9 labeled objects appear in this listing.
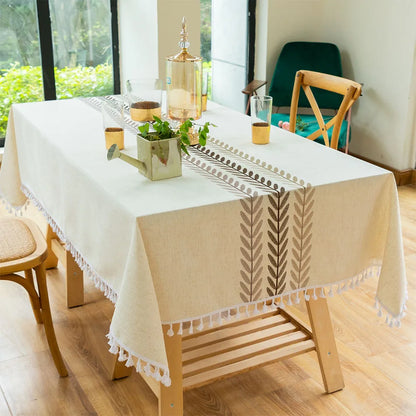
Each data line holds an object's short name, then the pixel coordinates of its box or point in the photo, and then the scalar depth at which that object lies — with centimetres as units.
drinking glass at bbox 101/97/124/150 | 197
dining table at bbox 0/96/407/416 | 152
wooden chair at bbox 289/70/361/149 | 265
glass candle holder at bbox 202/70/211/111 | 226
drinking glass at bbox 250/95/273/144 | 205
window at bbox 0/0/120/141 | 390
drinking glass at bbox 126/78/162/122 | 219
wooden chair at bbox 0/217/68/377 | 188
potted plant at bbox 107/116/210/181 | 169
